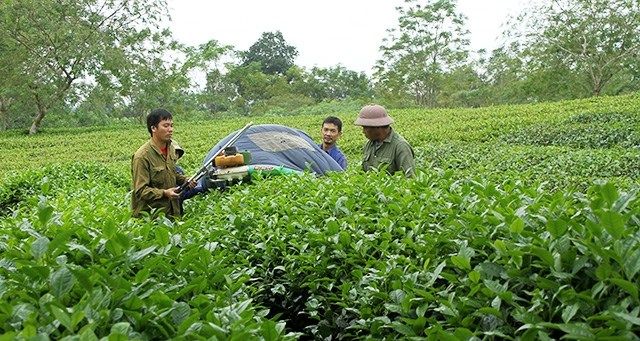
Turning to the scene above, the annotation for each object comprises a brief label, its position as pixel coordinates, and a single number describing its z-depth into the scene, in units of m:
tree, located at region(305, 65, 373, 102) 38.88
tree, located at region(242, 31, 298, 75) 47.03
